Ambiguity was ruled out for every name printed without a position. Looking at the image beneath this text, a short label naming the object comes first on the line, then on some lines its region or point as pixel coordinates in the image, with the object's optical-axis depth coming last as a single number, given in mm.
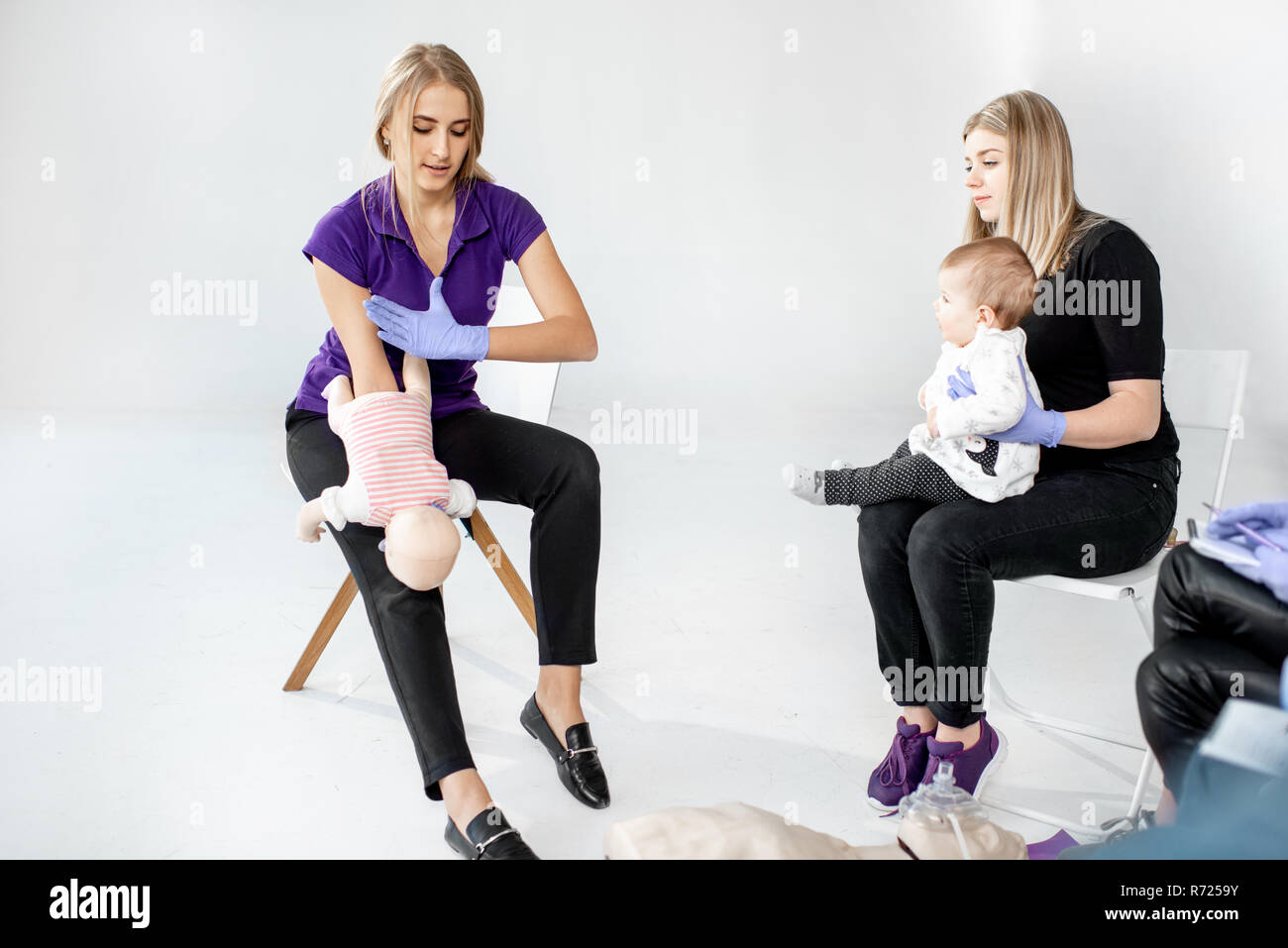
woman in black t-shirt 1842
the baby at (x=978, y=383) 1850
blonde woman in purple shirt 2053
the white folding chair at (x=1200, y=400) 2133
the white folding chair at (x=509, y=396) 2314
